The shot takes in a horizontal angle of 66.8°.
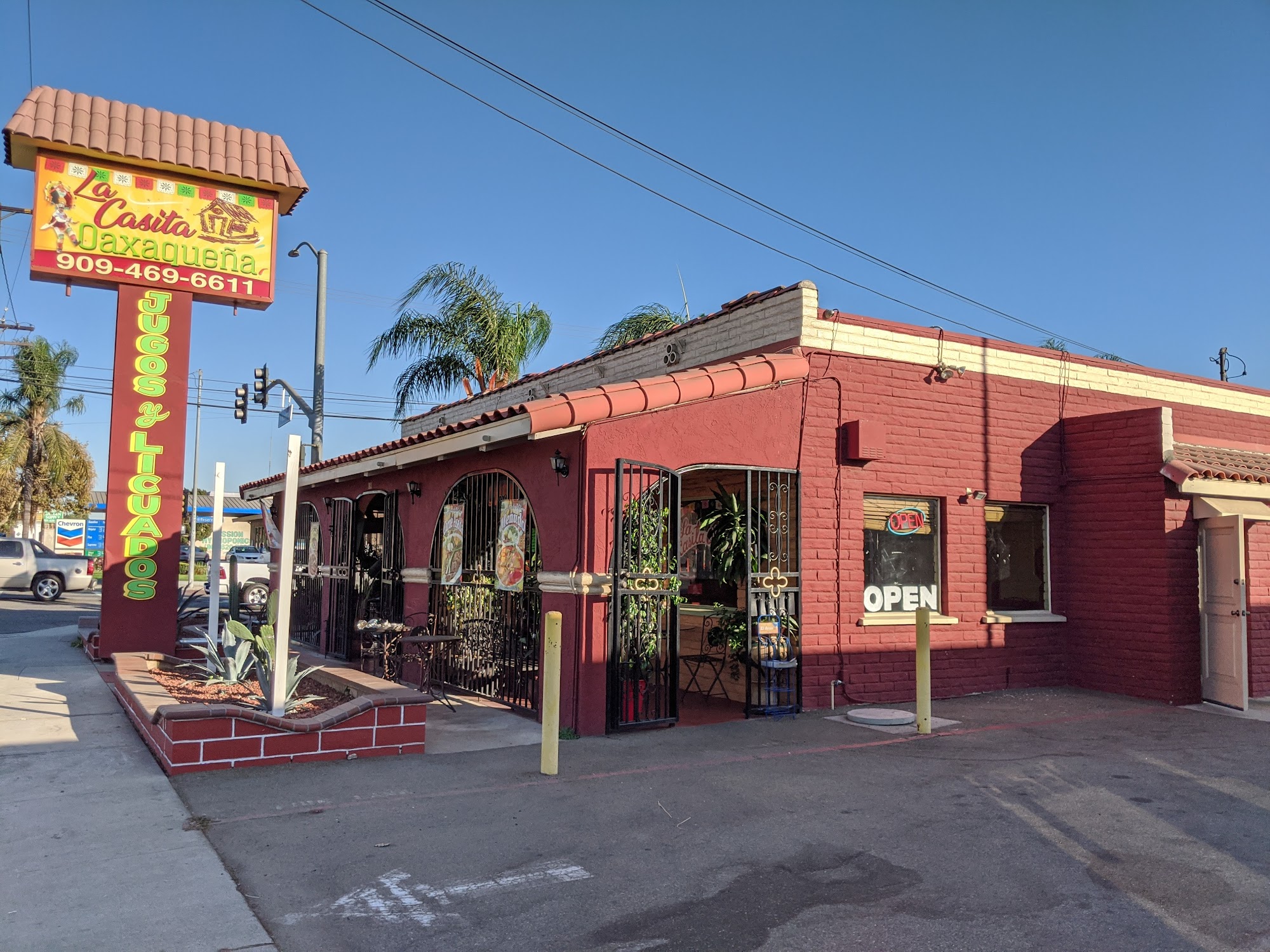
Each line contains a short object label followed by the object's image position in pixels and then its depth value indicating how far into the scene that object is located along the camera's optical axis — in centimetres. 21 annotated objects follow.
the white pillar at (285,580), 711
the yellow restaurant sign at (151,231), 1159
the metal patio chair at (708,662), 1103
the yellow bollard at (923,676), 844
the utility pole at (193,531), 2441
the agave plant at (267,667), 752
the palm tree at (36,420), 3628
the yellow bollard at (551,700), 687
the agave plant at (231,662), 864
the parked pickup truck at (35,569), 2638
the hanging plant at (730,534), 1013
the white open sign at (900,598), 1052
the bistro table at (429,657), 966
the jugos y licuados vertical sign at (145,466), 1193
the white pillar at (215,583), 991
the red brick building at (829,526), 870
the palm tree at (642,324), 2336
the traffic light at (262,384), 2050
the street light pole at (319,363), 1891
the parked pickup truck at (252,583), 2250
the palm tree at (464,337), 2309
